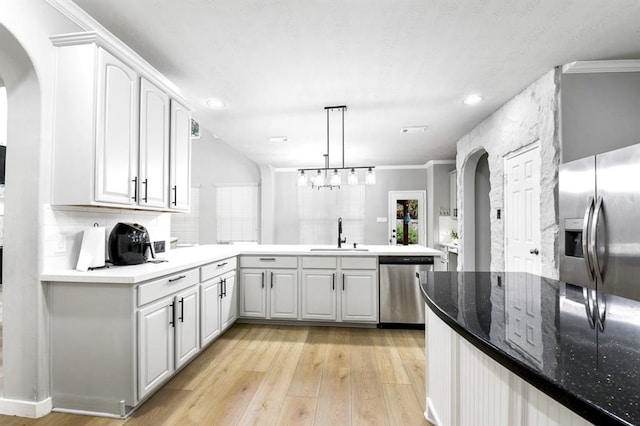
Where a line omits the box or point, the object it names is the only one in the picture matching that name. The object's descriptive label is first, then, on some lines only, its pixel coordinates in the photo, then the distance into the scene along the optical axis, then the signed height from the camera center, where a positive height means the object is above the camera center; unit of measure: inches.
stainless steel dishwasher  134.3 -30.9
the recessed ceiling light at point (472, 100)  129.8 +50.8
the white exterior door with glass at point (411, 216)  280.4 +3.2
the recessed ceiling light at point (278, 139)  189.6 +49.5
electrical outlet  112.2 -10.1
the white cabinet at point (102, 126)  75.9 +24.2
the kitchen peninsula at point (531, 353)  24.3 -12.9
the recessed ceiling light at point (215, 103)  132.6 +50.3
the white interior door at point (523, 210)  118.3 +4.0
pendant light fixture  138.2 +18.7
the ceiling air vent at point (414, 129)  171.0 +50.4
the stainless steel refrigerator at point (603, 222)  71.4 -0.6
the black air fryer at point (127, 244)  88.6 -7.3
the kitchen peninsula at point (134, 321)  73.7 -28.4
